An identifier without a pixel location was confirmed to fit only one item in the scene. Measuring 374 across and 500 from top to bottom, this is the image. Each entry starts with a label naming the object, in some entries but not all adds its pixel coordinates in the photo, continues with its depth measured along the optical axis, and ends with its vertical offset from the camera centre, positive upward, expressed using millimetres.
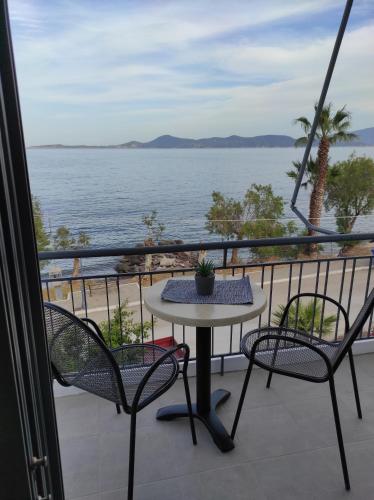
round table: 1756 -817
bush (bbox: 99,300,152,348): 7712 -4272
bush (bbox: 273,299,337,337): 6734 -3151
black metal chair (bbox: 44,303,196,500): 1519 -939
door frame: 605 -329
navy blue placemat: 1919 -779
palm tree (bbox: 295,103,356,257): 11788 +354
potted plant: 1982 -692
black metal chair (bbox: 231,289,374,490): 1680 -1083
